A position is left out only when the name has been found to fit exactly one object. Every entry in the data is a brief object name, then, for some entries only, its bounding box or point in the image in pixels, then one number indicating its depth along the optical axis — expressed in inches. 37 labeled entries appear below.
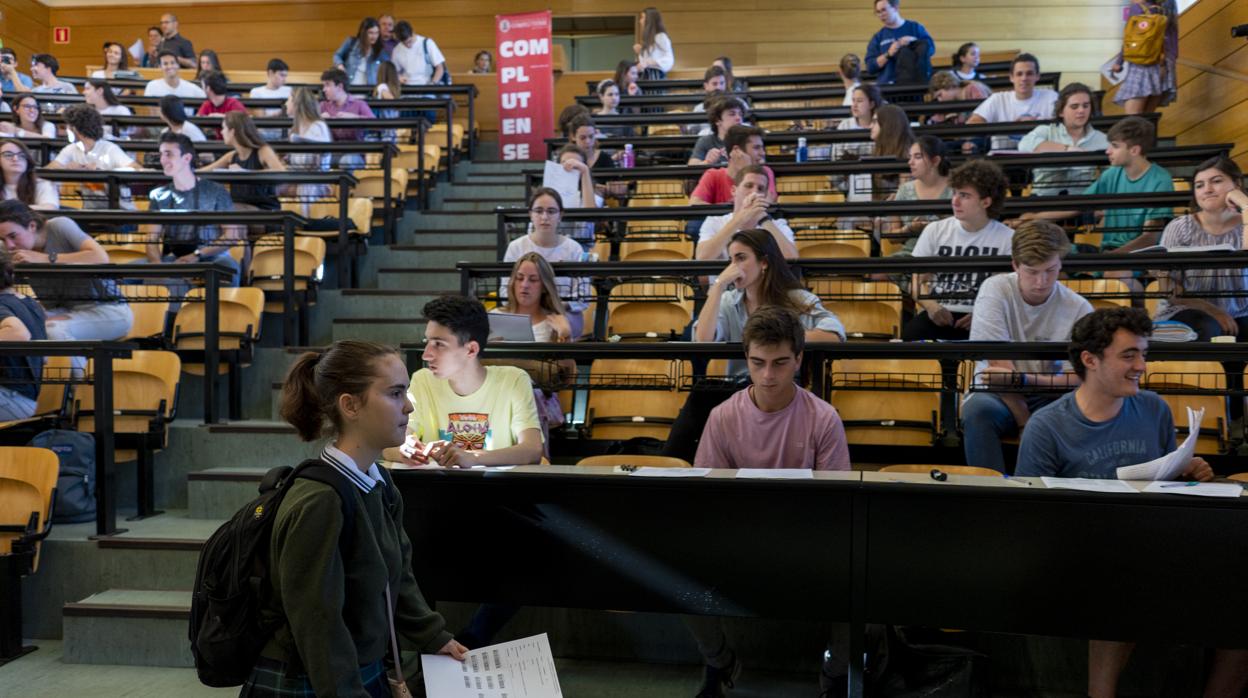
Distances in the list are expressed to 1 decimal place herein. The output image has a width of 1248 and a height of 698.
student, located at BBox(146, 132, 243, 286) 213.0
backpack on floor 148.6
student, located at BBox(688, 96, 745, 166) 267.4
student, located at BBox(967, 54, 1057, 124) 294.4
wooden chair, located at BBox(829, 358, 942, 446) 145.2
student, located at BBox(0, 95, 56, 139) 313.9
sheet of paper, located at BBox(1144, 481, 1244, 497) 90.4
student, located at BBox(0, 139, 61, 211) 223.8
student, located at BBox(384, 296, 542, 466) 126.5
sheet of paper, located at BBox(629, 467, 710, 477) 101.9
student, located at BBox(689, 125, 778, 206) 231.8
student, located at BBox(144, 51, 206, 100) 394.0
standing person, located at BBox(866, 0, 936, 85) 353.1
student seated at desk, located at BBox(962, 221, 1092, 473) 133.6
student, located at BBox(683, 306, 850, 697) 117.5
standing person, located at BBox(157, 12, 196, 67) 456.4
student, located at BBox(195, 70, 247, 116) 353.4
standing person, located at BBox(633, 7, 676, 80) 415.5
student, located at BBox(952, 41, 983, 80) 346.6
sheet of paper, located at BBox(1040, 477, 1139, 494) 91.7
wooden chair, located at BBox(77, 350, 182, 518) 159.3
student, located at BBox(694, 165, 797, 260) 183.2
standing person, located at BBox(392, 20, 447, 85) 412.2
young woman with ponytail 68.7
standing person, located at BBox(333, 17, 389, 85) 418.9
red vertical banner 361.4
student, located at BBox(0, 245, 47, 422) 151.3
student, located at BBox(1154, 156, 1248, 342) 158.6
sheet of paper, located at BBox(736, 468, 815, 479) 99.0
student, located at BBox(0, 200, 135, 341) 173.8
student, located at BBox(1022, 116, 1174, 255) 203.5
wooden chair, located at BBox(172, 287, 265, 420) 184.2
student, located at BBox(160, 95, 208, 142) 289.4
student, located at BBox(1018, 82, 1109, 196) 237.3
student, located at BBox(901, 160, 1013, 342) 166.1
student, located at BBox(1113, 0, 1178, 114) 286.4
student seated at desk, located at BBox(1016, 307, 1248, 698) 113.6
